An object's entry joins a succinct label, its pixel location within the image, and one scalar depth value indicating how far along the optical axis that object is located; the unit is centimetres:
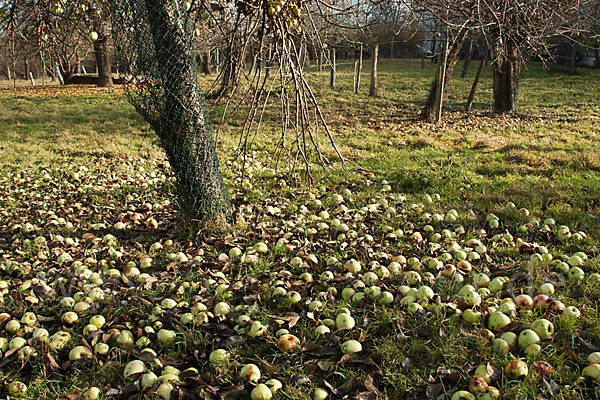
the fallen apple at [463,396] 208
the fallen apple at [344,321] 269
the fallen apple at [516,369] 219
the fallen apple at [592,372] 214
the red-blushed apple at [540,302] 275
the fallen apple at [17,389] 228
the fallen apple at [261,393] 219
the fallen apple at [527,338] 240
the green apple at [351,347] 250
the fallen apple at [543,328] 246
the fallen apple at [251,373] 232
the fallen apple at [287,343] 256
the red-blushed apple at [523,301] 276
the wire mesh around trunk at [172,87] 360
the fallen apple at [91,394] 222
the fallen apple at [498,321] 258
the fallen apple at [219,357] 249
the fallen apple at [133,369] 237
